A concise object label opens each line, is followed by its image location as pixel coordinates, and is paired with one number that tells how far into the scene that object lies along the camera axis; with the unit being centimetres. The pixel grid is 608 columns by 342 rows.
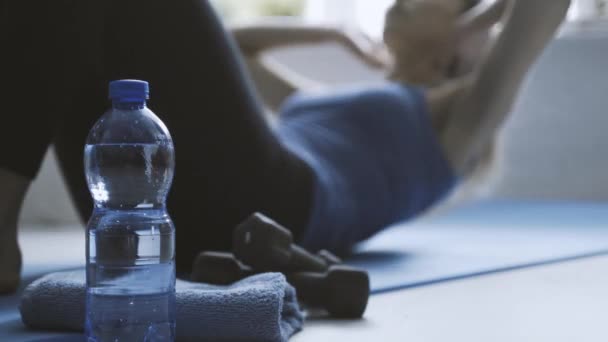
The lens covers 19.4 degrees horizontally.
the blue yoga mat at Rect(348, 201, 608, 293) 217
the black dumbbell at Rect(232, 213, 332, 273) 175
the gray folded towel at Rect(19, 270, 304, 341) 160
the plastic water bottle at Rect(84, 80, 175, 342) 160
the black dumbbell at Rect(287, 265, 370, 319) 176
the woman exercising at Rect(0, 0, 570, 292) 181
